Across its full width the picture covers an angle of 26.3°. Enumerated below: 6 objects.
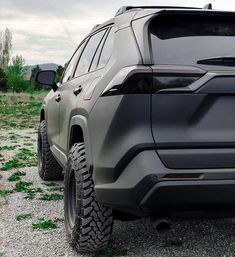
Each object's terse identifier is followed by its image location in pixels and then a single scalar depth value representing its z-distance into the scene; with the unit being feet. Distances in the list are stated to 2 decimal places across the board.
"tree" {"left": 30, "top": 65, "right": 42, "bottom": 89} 210.18
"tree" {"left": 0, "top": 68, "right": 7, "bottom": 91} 161.58
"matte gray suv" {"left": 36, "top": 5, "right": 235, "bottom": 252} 9.59
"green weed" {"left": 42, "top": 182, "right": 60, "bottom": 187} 21.40
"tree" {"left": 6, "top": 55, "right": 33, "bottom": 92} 143.74
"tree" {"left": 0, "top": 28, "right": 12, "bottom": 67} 221.25
